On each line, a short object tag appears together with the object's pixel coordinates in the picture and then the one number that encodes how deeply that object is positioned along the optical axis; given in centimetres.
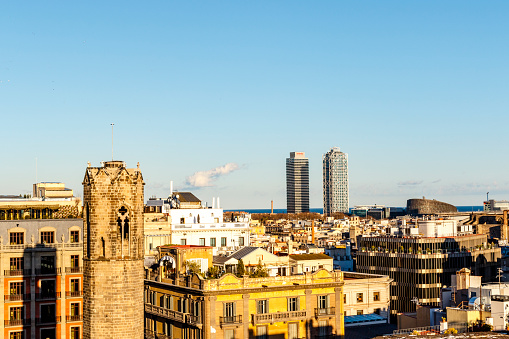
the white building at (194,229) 12494
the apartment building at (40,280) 9056
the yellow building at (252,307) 8438
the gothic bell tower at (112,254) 6781
